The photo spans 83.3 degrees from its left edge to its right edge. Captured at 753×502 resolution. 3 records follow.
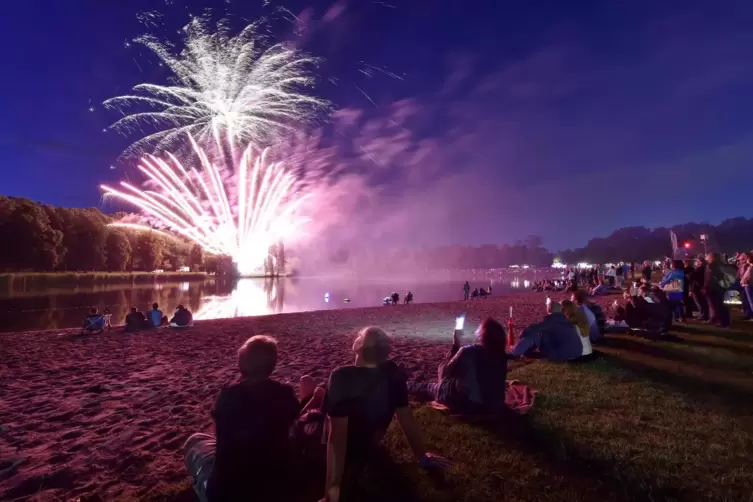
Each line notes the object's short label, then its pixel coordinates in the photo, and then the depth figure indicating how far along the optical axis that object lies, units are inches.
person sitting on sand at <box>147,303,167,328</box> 879.1
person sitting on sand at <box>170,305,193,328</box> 892.6
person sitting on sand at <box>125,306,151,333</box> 837.8
